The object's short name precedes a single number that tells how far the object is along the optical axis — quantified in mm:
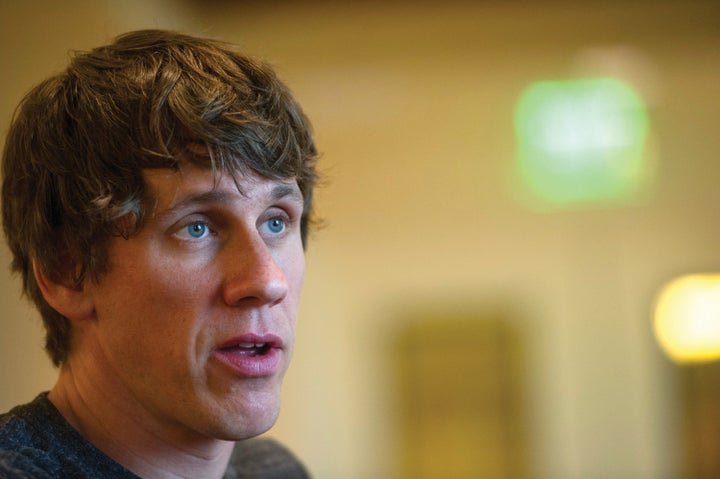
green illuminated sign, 6236
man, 2100
